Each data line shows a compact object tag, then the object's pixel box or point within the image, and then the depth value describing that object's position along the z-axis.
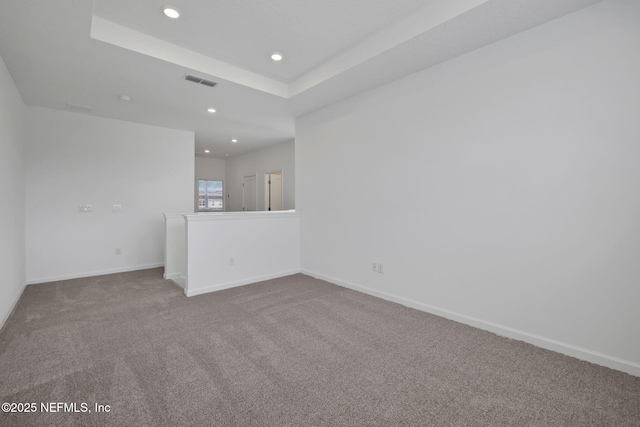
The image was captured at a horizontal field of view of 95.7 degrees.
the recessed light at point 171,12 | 2.51
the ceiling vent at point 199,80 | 3.42
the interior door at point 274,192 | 8.21
